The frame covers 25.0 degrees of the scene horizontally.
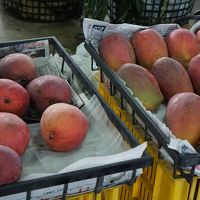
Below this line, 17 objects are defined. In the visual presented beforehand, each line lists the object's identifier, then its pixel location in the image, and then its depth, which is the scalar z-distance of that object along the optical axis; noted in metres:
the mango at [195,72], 1.10
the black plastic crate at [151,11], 2.32
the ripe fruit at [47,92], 0.96
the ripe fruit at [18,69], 1.04
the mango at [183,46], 1.21
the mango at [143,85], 1.04
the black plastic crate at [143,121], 0.80
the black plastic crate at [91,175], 0.69
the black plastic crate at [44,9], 2.90
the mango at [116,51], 1.16
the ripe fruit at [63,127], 0.86
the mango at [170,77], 1.07
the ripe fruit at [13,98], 0.93
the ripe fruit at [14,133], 0.82
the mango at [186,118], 0.93
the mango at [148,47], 1.19
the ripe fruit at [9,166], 0.71
